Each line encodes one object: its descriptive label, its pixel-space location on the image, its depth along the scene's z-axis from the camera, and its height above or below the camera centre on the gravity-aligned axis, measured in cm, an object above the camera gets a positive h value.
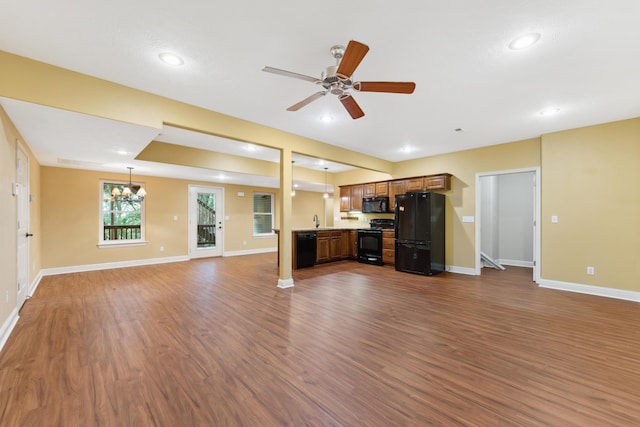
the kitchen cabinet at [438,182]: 590 +73
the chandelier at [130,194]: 636 +51
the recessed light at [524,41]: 217 +148
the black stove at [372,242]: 681 -76
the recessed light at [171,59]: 244 +150
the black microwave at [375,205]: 699 +26
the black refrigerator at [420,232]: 562 -41
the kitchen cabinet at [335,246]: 710 -90
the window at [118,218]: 639 -10
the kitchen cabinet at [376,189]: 702 +69
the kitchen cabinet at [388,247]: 654 -85
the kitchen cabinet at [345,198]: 805 +48
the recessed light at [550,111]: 367 +147
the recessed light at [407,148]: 561 +145
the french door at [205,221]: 782 -22
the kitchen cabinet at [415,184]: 627 +74
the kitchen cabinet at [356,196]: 772 +53
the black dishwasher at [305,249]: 633 -88
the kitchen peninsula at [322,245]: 632 -83
